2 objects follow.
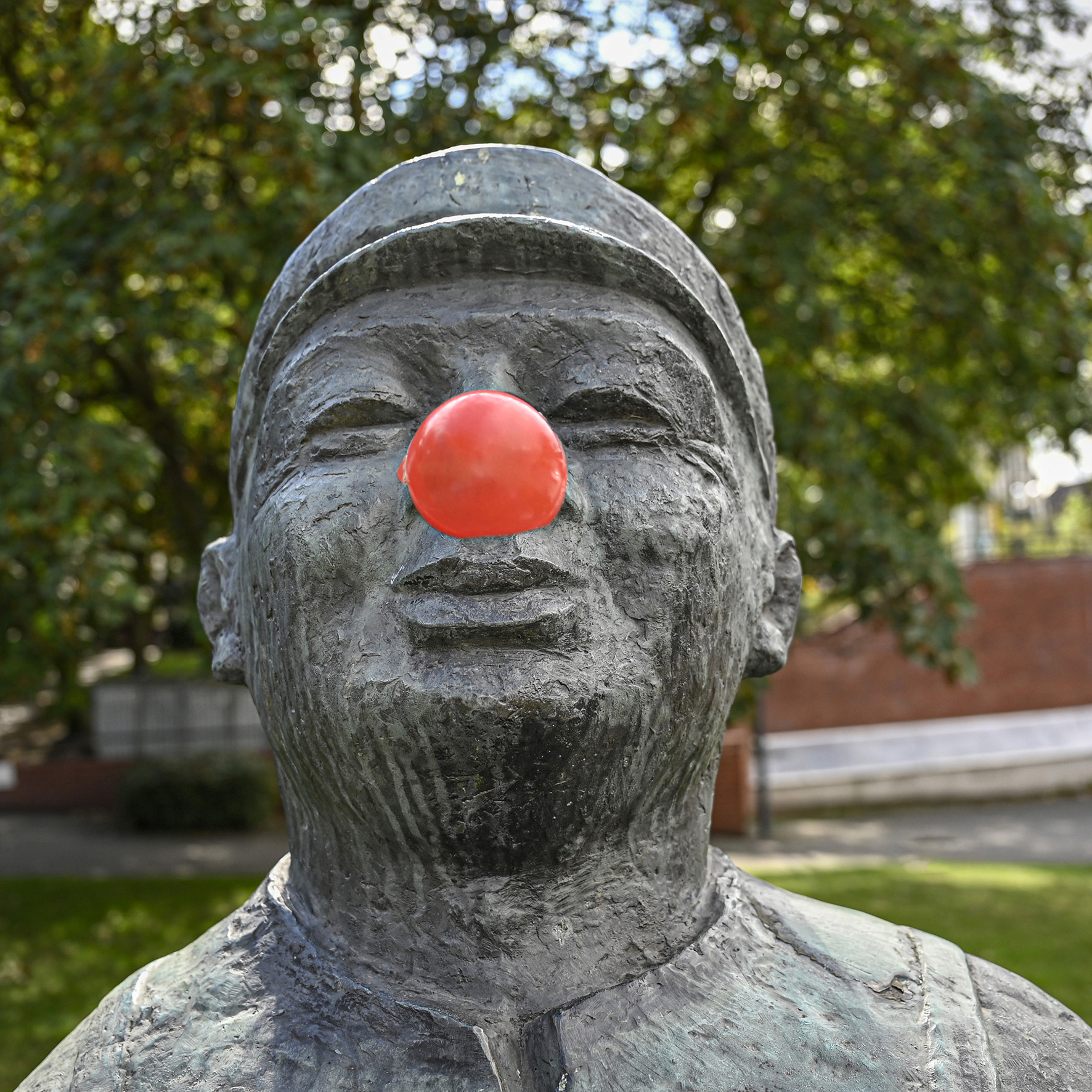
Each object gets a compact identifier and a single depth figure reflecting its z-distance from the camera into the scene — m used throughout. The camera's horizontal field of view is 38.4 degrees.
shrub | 3.46
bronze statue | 0.55
